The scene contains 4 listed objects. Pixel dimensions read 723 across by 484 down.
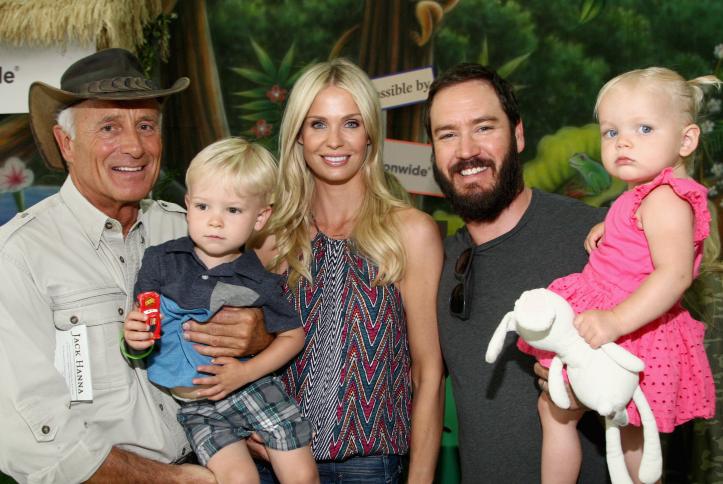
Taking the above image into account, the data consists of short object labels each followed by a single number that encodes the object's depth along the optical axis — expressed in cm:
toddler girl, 184
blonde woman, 254
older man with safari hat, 220
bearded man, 242
